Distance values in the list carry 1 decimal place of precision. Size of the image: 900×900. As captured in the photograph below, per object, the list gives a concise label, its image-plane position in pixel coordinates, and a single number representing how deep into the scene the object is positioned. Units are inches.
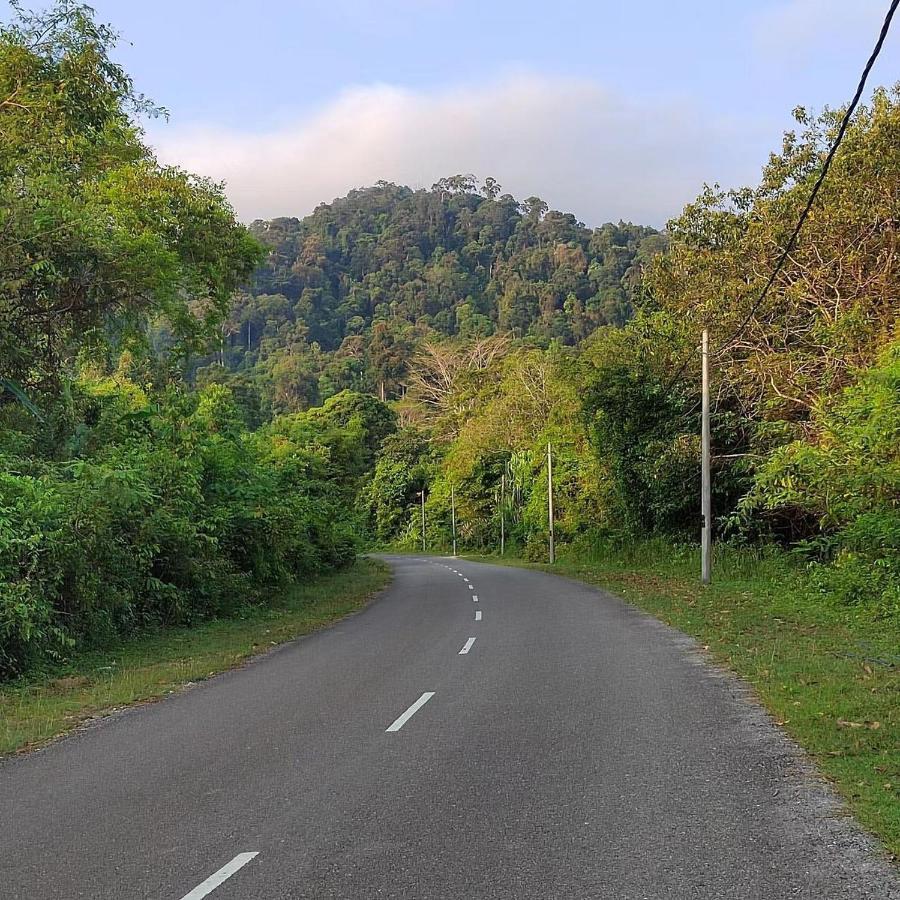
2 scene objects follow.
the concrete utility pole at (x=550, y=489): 1745.8
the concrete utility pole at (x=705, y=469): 929.5
